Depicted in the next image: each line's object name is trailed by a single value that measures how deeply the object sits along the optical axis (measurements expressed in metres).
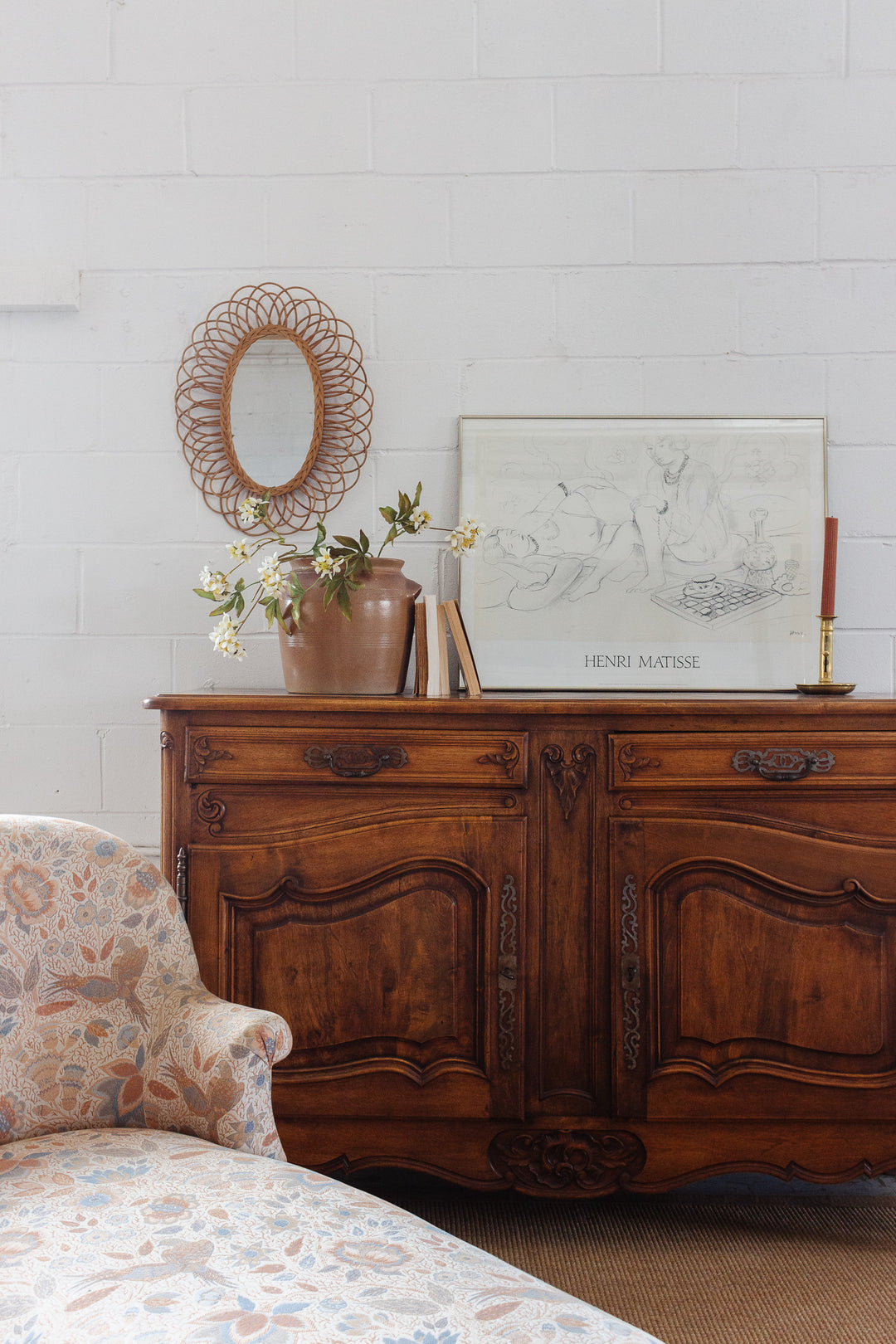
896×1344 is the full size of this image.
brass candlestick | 1.79
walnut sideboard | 1.62
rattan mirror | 2.10
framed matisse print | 2.05
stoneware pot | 1.74
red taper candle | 1.79
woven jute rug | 1.51
